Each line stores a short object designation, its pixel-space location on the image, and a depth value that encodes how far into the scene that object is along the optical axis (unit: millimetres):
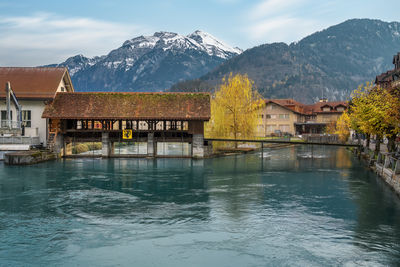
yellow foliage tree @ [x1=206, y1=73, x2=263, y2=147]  59531
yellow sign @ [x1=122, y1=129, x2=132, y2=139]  50284
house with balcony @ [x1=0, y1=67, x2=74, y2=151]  48750
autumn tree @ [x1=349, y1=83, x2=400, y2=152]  33141
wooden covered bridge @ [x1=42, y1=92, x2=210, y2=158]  49719
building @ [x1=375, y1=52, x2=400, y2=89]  61444
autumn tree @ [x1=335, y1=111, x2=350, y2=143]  76025
